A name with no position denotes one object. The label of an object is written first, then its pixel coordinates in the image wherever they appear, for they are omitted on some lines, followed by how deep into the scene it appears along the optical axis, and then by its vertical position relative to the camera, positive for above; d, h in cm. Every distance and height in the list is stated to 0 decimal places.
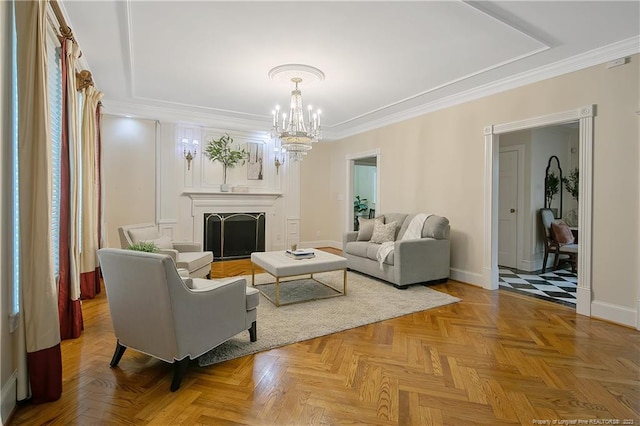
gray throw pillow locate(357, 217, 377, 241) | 528 -42
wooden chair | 506 -65
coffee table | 349 -67
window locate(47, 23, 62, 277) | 268 +74
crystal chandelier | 372 +103
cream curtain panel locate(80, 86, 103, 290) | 347 +18
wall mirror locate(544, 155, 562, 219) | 570 +31
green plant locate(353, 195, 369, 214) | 907 -3
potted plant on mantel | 622 +98
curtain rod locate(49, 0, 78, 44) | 242 +145
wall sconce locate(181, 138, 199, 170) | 601 +104
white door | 570 -8
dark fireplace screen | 621 -57
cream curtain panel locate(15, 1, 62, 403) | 182 -7
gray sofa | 421 -72
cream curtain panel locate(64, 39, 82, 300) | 273 +30
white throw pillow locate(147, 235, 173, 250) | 402 -47
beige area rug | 264 -110
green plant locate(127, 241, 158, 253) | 282 -37
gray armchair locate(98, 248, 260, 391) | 197 -67
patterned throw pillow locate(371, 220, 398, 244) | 494 -43
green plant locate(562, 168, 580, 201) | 586 +40
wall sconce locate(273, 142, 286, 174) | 691 +99
